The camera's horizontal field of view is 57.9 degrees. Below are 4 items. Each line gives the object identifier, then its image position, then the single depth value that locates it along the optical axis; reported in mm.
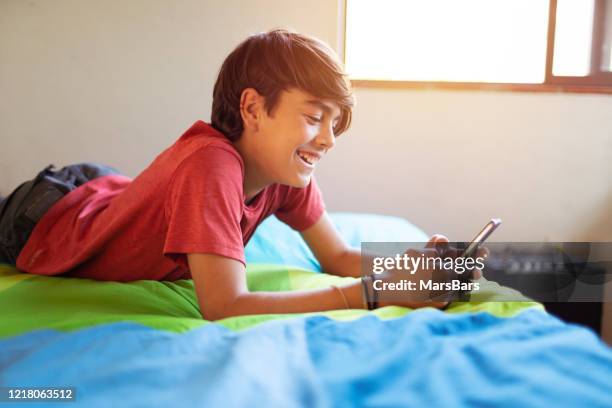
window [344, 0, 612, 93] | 2119
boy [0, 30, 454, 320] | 874
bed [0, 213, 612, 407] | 549
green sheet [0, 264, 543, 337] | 815
